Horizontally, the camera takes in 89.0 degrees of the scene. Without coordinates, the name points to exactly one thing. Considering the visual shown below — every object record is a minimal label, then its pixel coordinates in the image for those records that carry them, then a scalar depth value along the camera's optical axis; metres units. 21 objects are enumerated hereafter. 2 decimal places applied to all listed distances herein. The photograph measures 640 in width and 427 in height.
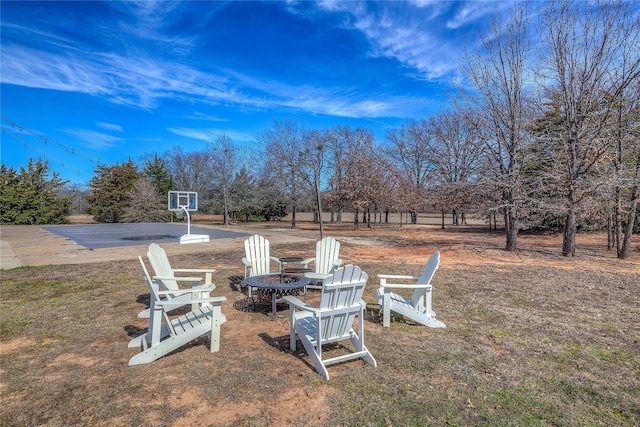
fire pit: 4.11
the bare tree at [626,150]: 9.22
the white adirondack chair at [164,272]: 3.72
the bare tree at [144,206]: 27.39
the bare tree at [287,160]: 23.98
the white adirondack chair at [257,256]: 5.39
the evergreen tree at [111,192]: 28.25
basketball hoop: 11.96
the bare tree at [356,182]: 21.78
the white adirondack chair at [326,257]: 5.65
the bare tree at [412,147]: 29.44
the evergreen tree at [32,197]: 23.50
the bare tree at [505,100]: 10.80
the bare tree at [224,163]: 27.78
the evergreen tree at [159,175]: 32.34
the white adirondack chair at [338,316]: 2.81
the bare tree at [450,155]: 12.46
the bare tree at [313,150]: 23.02
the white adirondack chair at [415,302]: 3.83
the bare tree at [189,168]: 34.13
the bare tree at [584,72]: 9.07
